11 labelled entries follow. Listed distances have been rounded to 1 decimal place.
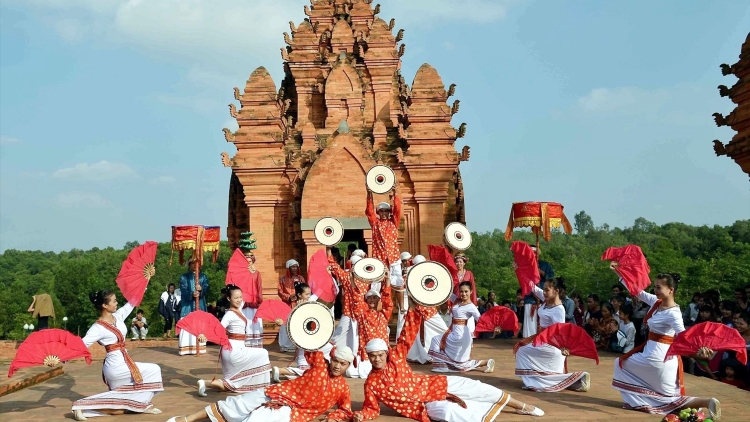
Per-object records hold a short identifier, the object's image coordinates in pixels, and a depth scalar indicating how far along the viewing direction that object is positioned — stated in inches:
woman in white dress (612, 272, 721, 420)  251.9
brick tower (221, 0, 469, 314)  599.8
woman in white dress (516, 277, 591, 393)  297.4
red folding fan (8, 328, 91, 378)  257.0
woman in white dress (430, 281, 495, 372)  352.5
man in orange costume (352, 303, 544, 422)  234.8
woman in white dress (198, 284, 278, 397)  301.7
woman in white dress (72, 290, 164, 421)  265.1
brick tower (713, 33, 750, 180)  519.5
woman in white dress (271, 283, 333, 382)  319.3
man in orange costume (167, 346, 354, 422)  231.3
